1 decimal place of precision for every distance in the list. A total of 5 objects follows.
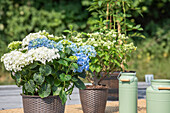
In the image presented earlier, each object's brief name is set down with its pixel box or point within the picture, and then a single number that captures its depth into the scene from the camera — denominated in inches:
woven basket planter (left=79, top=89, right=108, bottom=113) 126.1
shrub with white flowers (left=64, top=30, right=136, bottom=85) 134.1
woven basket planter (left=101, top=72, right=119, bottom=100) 160.9
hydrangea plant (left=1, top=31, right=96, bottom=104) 102.4
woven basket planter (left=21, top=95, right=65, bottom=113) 107.2
